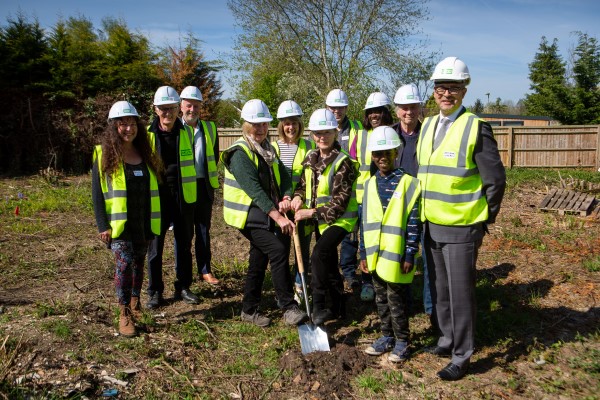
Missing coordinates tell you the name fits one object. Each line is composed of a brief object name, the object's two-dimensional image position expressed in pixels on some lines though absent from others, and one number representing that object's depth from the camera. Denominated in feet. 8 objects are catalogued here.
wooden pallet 31.12
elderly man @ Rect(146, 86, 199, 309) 16.29
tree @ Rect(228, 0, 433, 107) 76.07
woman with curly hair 13.35
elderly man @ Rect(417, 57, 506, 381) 11.10
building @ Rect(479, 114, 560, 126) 118.73
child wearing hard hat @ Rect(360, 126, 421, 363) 12.15
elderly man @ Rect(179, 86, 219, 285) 17.88
